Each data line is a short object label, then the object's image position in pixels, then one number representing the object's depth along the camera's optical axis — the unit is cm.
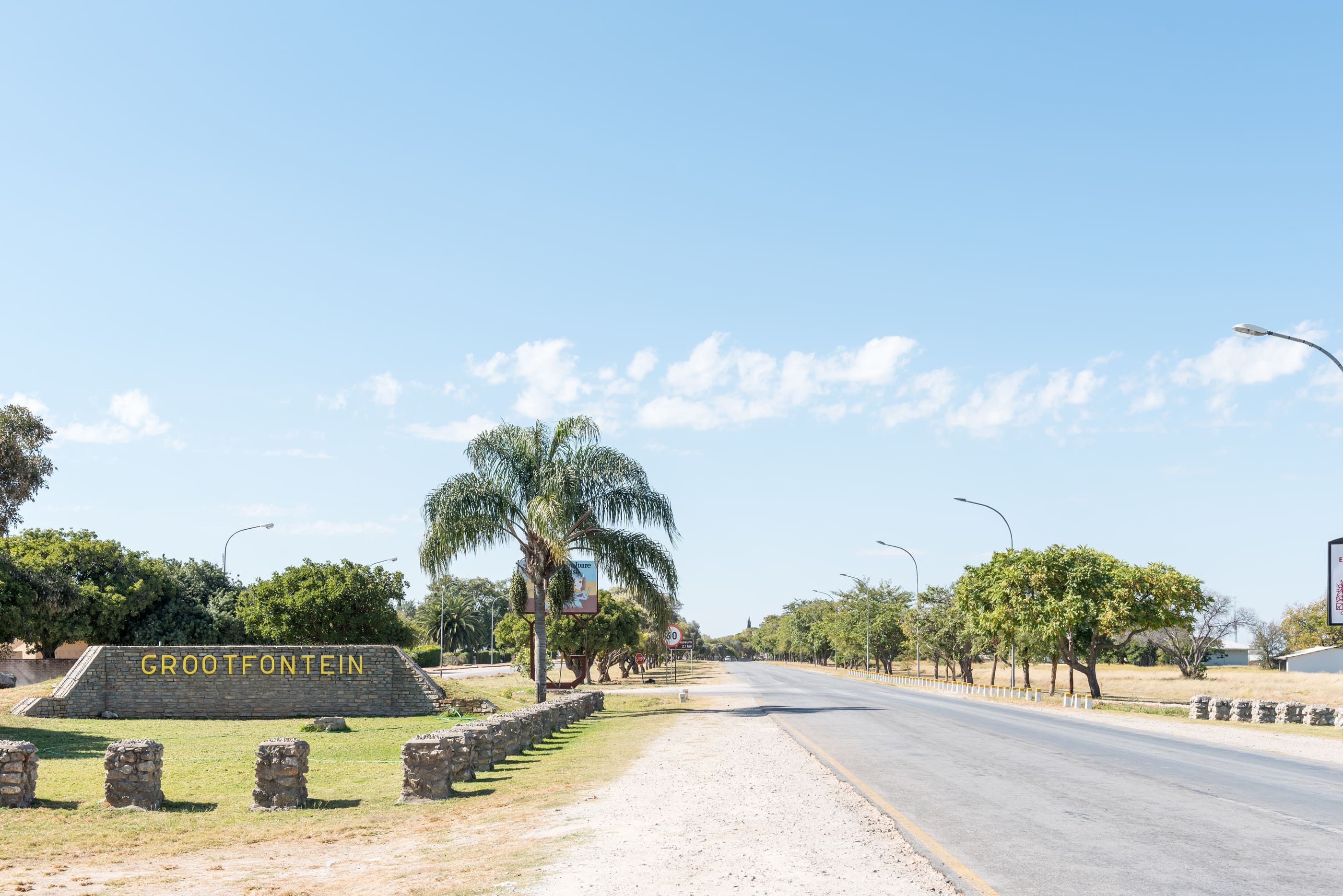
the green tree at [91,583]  4769
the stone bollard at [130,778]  1368
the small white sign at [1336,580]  3048
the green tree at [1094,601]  4794
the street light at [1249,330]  2183
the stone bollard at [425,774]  1396
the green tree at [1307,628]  10112
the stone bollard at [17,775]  1339
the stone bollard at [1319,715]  2892
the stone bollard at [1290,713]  2948
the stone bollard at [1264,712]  3006
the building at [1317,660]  9519
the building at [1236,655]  13388
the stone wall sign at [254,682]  3059
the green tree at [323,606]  4728
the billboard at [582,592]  3534
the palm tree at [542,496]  3247
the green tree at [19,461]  4125
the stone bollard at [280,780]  1361
